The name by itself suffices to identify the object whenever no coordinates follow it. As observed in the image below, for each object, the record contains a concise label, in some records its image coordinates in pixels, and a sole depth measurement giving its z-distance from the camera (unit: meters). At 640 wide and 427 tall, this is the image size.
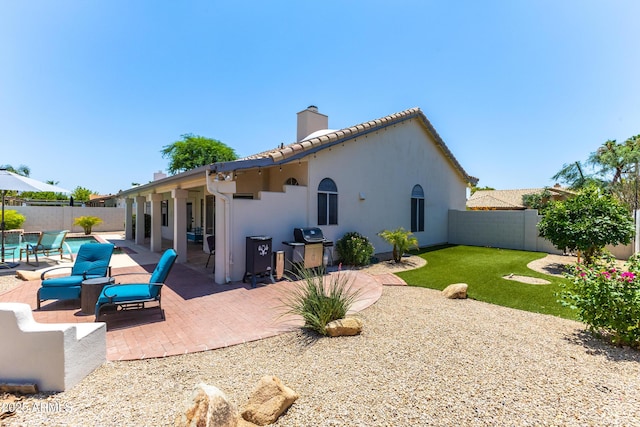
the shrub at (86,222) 23.58
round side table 6.23
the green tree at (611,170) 29.27
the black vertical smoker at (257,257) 8.73
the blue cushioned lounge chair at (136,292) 5.76
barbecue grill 10.08
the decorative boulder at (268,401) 2.95
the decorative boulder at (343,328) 5.18
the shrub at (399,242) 12.57
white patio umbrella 10.52
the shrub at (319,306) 5.37
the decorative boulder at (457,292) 7.85
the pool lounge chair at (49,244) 12.02
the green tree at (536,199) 32.62
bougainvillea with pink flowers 4.73
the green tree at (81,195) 55.11
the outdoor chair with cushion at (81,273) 6.43
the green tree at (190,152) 39.84
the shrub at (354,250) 11.91
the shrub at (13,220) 21.00
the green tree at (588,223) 10.68
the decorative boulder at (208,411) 2.62
